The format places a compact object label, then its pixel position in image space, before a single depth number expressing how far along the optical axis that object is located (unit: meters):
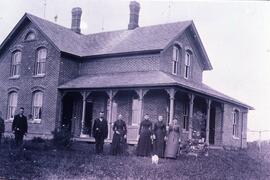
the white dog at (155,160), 14.19
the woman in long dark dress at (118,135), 16.73
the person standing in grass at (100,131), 17.09
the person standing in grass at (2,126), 16.98
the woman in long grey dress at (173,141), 16.06
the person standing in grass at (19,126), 17.52
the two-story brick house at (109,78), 21.16
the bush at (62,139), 18.09
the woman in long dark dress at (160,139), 16.30
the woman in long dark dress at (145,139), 16.59
